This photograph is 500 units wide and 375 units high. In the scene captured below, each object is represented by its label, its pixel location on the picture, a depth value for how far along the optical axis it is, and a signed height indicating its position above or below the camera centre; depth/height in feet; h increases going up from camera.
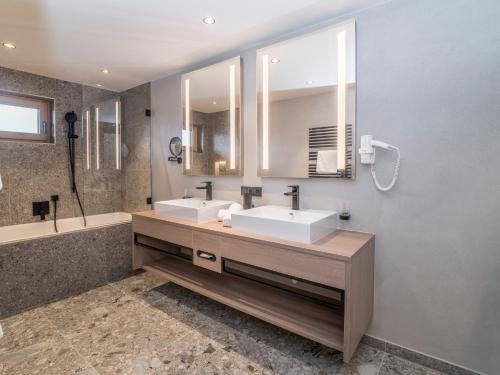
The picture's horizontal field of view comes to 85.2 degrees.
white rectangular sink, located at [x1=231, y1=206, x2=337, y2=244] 5.11 -1.02
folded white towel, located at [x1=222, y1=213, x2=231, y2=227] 6.39 -1.12
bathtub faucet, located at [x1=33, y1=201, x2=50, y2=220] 9.53 -1.22
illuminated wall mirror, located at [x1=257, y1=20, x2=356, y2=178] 5.95 +1.63
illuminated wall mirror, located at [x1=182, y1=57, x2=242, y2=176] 7.88 +1.66
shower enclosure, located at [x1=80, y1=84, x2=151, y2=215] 10.53 +1.08
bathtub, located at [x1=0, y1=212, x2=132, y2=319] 7.14 -2.55
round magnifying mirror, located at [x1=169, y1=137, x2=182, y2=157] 9.52 +0.96
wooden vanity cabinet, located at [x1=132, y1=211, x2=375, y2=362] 4.66 -1.91
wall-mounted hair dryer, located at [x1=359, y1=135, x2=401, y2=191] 5.45 +0.42
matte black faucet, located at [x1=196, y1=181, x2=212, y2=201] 8.45 -0.46
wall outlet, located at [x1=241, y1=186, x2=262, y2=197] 7.48 -0.49
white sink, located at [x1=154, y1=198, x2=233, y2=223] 6.91 -0.96
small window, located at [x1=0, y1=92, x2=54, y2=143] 9.08 +1.96
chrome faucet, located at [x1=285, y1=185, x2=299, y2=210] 6.54 -0.53
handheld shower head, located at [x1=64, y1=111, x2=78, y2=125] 10.25 +2.15
